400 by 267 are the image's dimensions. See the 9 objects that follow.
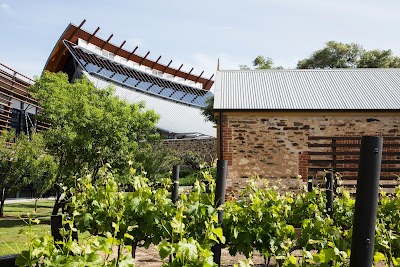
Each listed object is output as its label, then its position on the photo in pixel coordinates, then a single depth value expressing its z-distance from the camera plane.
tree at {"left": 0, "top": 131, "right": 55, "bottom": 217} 13.66
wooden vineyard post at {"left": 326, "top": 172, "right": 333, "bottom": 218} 5.07
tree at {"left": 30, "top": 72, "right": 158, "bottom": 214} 11.79
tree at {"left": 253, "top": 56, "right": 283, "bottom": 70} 31.89
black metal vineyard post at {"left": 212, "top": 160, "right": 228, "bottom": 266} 3.76
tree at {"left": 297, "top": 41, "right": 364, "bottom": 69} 32.56
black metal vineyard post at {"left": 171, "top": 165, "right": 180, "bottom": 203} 5.86
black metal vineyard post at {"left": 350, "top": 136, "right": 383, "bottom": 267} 2.00
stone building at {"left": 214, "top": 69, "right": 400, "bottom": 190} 11.05
